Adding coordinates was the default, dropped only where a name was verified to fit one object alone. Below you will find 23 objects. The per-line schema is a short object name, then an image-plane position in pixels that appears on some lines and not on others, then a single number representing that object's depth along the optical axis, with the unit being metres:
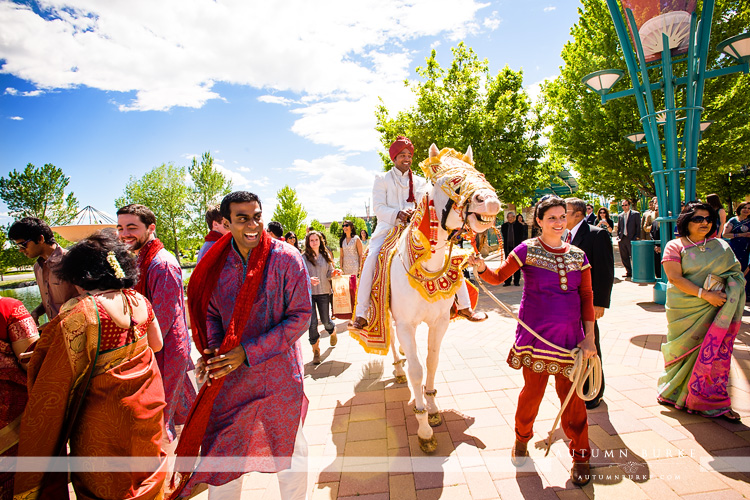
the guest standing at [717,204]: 5.29
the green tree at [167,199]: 31.19
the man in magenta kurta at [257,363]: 1.79
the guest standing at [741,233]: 6.05
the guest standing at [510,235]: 9.72
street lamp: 5.53
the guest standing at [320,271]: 5.39
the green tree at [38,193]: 30.64
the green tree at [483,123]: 12.55
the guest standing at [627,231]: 9.59
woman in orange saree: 1.58
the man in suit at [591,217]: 9.28
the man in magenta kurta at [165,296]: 2.61
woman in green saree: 2.82
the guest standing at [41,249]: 2.84
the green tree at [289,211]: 40.17
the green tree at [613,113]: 11.80
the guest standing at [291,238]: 7.27
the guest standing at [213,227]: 3.51
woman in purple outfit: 2.32
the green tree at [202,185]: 33.62
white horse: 2.25
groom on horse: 3.33
